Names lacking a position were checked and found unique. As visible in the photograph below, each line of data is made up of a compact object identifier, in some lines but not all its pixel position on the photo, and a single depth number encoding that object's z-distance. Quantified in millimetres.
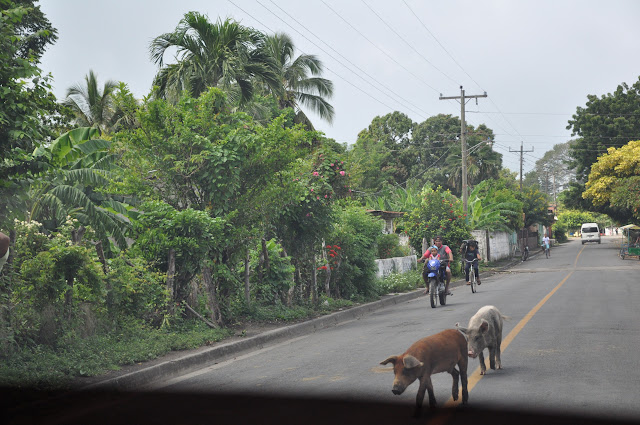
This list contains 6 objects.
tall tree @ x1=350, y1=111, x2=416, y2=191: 55250
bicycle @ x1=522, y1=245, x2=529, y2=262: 50438
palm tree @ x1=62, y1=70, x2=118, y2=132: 34406
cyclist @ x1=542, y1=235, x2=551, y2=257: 54031
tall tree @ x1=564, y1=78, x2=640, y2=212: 56219
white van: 81312
